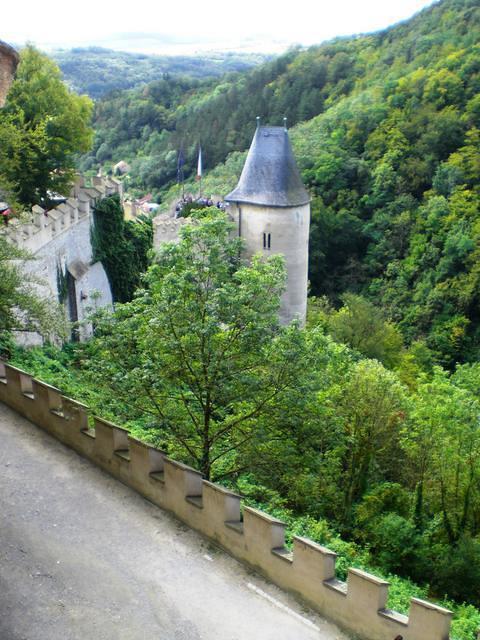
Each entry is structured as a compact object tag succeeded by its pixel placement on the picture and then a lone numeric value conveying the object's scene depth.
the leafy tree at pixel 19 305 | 14.26
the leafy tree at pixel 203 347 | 11.95
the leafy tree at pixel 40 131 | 25.98
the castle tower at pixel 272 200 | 30.66
